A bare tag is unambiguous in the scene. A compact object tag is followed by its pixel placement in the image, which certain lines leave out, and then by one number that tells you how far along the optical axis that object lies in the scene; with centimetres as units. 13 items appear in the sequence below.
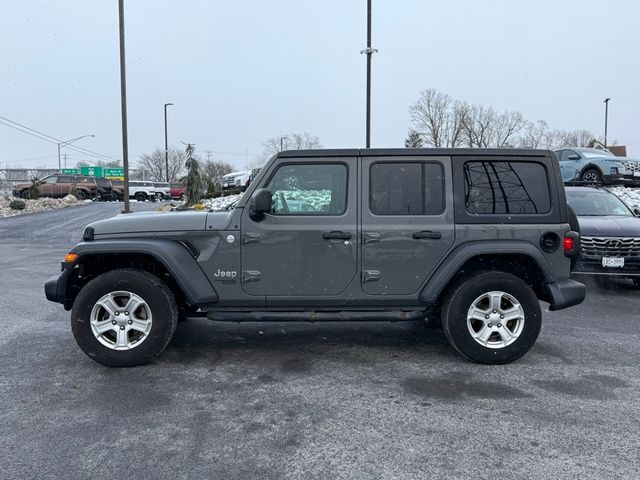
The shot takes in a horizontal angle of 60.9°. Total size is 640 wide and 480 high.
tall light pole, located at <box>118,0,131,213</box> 1673
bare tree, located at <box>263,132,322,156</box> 7088
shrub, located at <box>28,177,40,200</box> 3158
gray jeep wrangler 475
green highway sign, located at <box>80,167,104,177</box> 8656
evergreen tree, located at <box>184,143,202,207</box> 2230
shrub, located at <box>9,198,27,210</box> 2570
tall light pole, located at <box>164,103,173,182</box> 3856
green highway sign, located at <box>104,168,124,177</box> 8162
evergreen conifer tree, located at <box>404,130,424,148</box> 4982
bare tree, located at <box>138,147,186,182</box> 9075
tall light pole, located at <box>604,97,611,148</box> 4353
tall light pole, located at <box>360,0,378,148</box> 1537
